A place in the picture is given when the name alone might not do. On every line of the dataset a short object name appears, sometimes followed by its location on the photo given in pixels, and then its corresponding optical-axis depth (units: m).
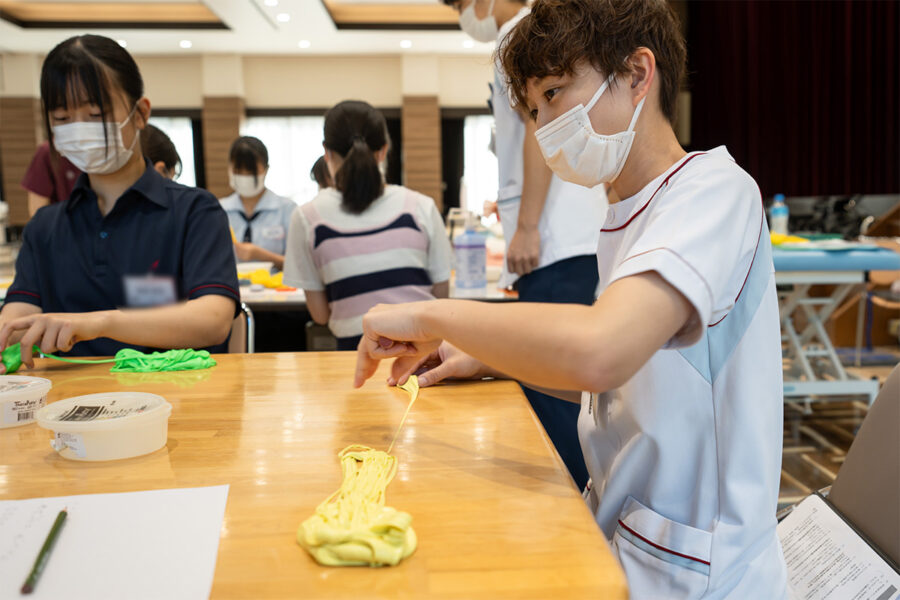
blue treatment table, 3.29
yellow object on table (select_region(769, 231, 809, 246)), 3.66
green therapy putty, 1.21
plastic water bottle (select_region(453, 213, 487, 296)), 2.65
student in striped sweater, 2.12
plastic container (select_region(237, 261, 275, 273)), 3.14
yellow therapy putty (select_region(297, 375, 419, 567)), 0.56
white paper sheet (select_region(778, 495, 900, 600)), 0.89
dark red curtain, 5.69
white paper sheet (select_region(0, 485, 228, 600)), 0.54
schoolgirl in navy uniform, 1.48
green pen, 0.54
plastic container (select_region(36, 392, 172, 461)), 0.79
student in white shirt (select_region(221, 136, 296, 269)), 3.93
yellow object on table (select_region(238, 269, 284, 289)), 2.92
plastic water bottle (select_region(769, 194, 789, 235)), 4.48
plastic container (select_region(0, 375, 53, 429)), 0.93
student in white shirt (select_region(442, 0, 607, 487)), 1.86
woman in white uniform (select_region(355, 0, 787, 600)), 0.67
